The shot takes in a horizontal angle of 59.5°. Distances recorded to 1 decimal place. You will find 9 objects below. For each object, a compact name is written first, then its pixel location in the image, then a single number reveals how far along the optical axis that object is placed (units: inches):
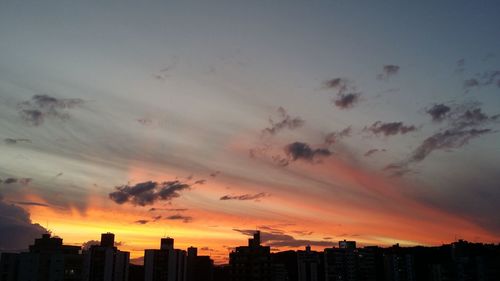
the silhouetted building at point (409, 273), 7765.8
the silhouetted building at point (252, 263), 4820.4
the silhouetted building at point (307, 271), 7623.0
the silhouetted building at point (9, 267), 4936.0
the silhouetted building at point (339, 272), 7736.2
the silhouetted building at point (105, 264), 5315.0
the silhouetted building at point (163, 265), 5920.3
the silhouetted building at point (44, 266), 4458.7
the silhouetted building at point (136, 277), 7732.3
